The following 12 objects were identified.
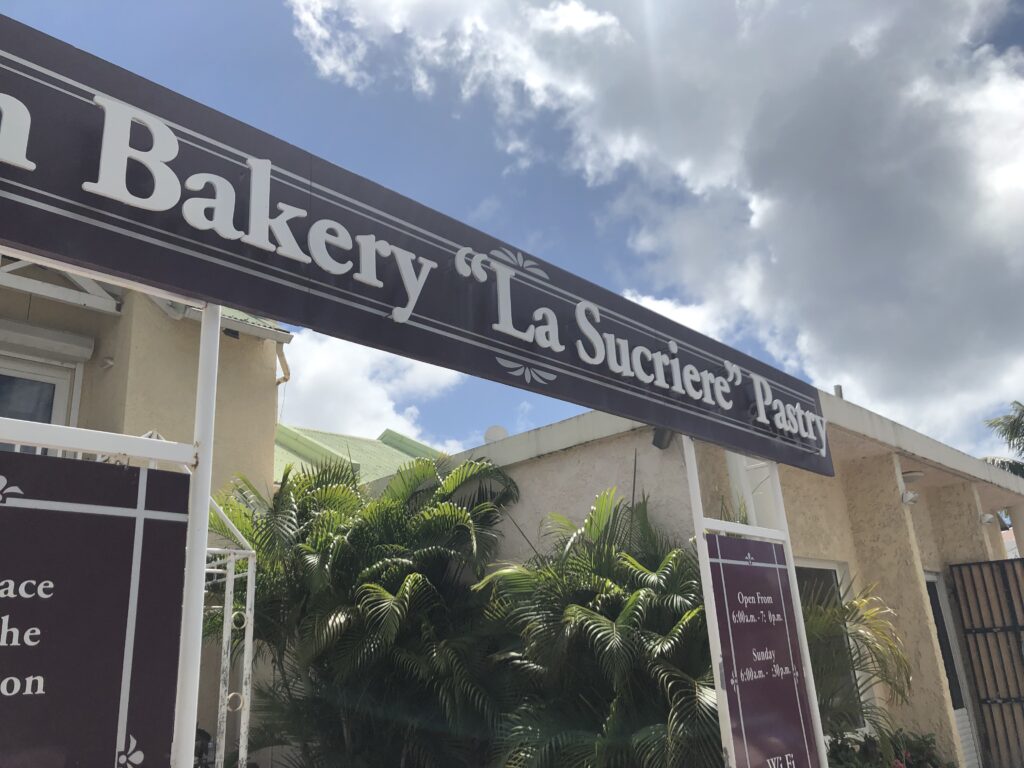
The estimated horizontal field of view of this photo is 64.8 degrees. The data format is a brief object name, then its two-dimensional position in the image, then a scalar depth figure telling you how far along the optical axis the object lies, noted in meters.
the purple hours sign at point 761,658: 4.53
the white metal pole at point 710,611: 4.34
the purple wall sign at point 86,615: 2.21
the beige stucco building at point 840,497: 6.86
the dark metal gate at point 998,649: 8.99
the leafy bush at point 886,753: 6.33
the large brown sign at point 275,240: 2.50
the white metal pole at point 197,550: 2.45
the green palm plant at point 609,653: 5.10
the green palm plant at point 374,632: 6.81
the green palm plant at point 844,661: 5.91
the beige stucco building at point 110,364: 7.41
